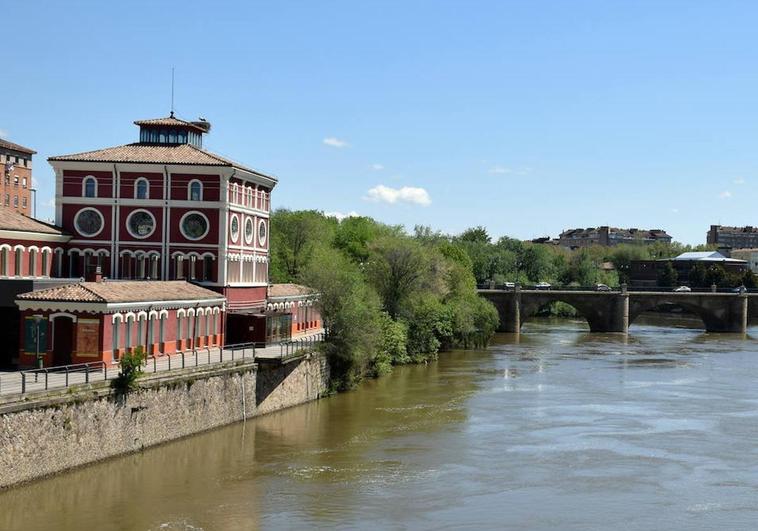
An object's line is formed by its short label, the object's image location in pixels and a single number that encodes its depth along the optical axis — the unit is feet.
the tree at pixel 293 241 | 282.97
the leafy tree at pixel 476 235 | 601.09
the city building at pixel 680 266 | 592.19
